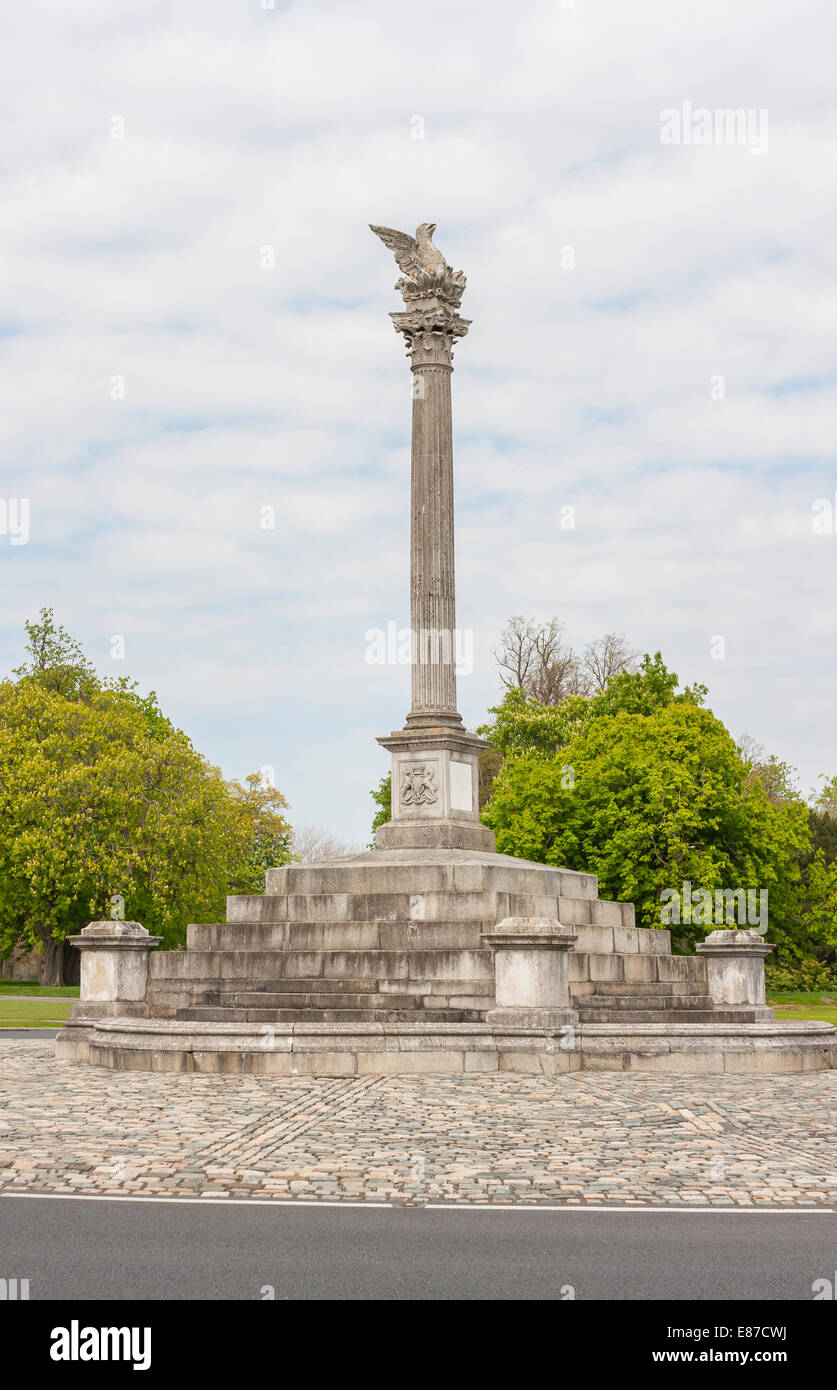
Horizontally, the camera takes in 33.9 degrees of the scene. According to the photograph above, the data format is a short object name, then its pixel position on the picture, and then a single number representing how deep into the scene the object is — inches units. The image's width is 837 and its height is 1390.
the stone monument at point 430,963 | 688.4
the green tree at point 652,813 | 1813.5
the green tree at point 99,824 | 1873.8
